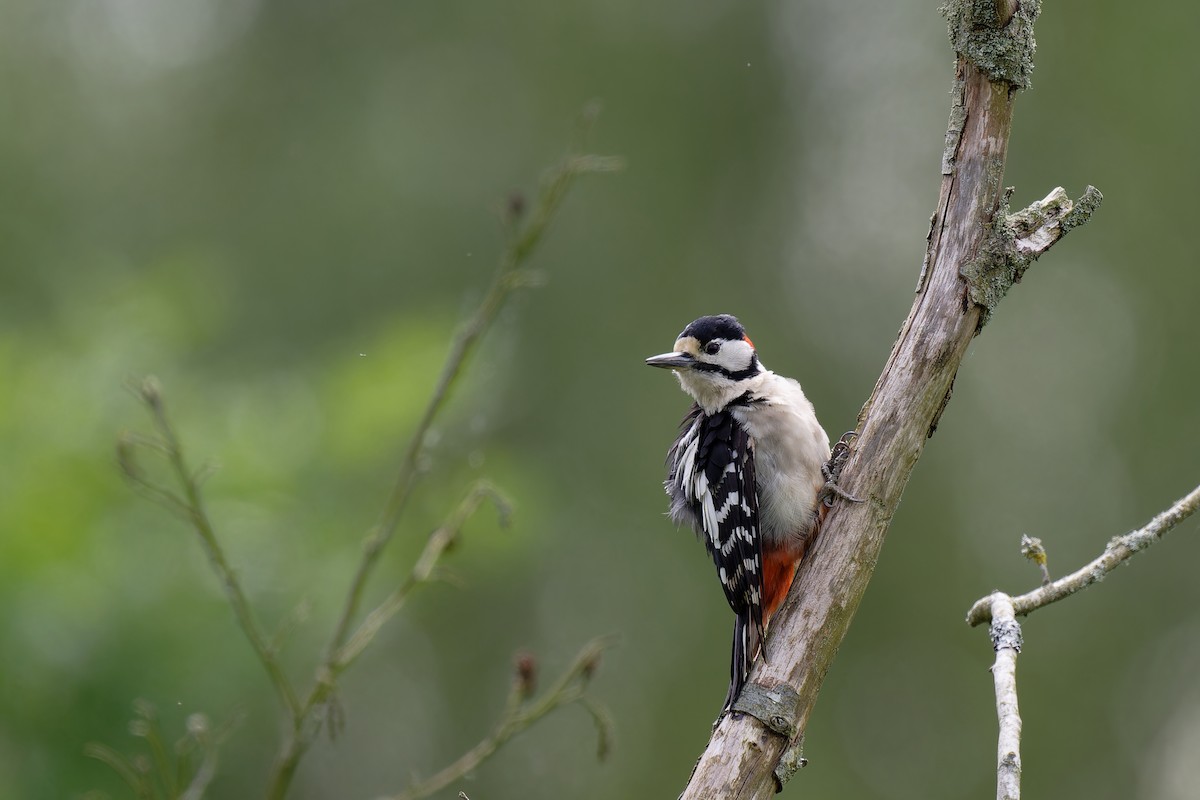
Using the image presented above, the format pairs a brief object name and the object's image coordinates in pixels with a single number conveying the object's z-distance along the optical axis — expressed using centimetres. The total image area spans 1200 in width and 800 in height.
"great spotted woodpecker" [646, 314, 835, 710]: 835
